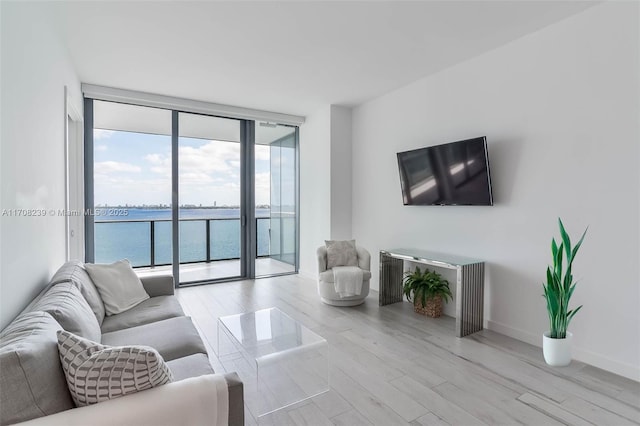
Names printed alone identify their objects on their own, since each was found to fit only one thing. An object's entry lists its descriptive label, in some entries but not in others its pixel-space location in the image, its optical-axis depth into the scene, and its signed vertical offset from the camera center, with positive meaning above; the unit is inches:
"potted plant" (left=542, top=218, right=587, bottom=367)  101.0 -31.2
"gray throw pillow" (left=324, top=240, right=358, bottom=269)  173.9 -22.6
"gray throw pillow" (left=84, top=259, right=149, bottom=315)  102.3 -23.8
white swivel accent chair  162.4 -37.0
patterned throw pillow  47.3 -22.9
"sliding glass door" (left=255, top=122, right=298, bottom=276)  232.4 +6.0
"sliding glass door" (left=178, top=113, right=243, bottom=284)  205.2 +9.5
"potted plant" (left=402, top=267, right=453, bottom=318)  146.5 -36.0
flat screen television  131.1 +15.7
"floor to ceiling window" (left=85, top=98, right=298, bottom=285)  185.5 +12.1
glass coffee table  87.4 -42.7
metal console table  126.7 -29.6
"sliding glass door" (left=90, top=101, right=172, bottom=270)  183.0 +18.0
